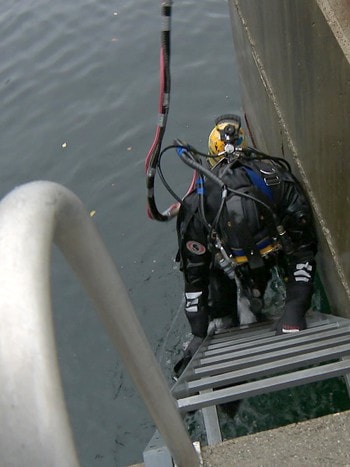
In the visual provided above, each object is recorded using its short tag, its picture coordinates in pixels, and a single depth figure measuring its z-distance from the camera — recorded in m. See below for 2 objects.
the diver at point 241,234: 3.50
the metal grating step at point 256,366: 2.46
